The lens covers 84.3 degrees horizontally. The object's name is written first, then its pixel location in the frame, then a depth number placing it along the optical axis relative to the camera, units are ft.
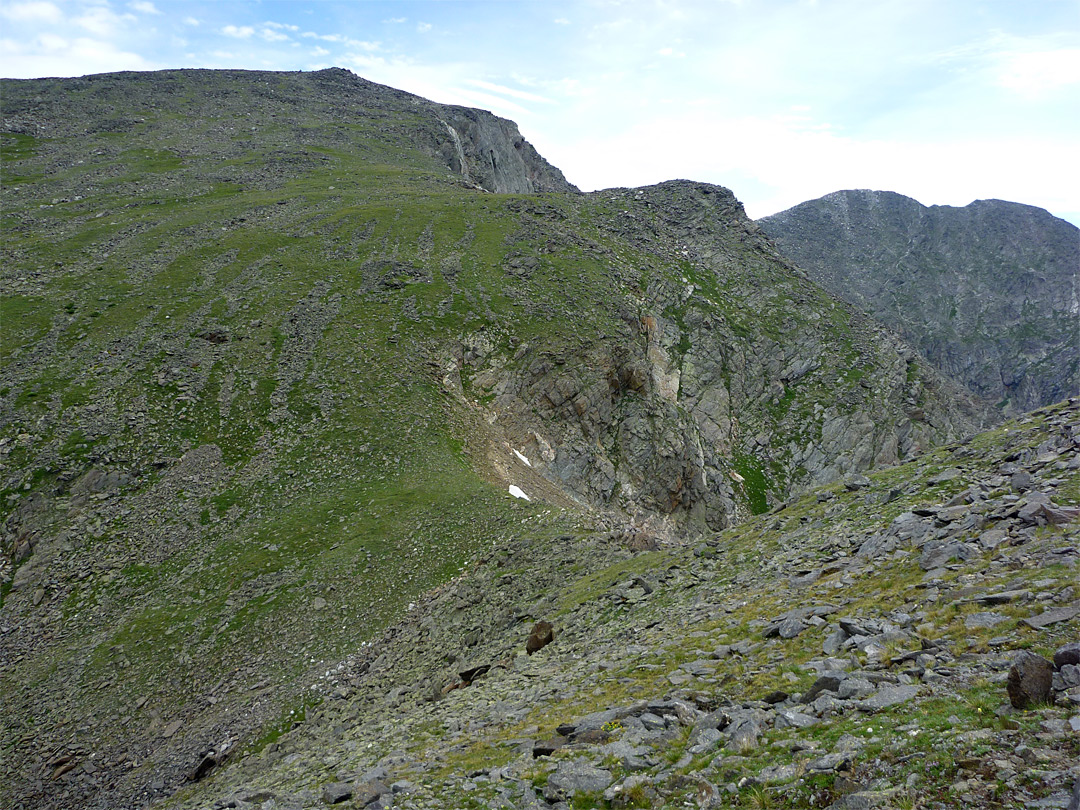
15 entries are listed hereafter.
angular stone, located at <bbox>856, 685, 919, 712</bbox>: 34.88
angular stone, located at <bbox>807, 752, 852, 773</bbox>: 30.55
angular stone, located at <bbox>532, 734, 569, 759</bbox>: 45.29
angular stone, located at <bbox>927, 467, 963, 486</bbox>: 70.08
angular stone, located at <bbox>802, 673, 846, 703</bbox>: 39.45
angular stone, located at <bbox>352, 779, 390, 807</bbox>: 43.78
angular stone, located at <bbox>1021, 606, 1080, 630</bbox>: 36.35
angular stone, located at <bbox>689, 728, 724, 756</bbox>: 38.06
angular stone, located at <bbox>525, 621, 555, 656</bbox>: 76.54
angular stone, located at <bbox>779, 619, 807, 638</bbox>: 51.62
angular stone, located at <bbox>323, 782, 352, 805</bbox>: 45.81
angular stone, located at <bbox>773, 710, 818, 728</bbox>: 36.60
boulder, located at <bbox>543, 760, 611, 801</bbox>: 38.63
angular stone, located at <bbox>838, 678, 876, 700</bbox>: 37.22
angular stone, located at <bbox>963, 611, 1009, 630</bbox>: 39.75
